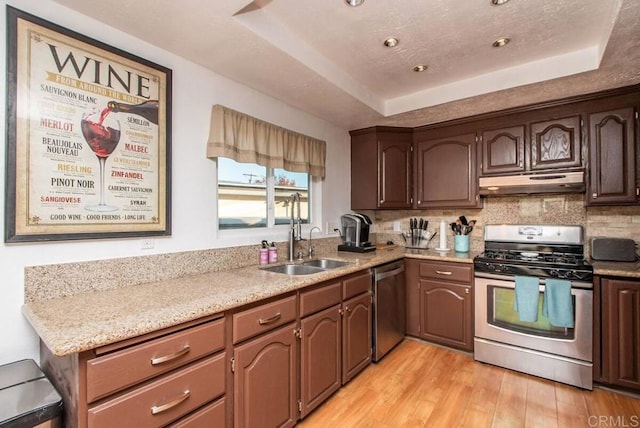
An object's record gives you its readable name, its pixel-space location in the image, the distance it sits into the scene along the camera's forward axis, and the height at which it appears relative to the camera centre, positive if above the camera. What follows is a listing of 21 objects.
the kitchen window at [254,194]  2.23 +0.18
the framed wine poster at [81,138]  1.30 +0.39
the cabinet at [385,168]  3.25 +0.52
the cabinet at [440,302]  2.66 -0.80
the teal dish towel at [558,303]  2.15 -0.63
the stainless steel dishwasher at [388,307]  2.49 -0.81
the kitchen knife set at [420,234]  3.40 -0.21
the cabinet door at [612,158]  2.30 +0.45
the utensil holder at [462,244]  3.03 -0.29
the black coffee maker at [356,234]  3.02 -0.18
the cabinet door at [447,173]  2.97 +0.44
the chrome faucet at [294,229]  2.52 -0.12
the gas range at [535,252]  2.25 -0.34
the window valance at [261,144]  2.02 +0.57
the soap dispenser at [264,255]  2.30 -0.30
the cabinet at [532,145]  2.50 +0.62
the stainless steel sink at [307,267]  2.31 -0.41
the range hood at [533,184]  2.46 +0.27
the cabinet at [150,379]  0.98 -0.60
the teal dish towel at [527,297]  2.28 -0.62
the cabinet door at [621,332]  2.01 -0.80
